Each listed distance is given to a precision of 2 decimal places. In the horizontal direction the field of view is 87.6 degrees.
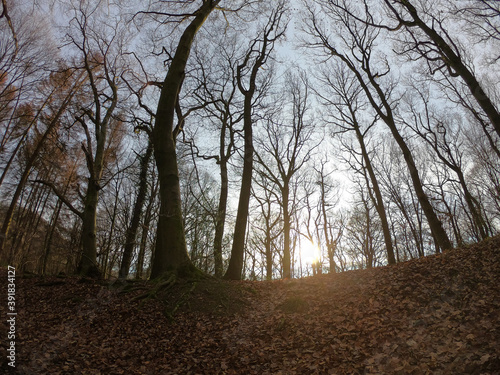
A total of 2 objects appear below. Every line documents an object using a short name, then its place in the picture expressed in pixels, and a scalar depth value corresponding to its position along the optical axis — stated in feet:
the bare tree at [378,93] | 30.14
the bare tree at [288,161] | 51.31
